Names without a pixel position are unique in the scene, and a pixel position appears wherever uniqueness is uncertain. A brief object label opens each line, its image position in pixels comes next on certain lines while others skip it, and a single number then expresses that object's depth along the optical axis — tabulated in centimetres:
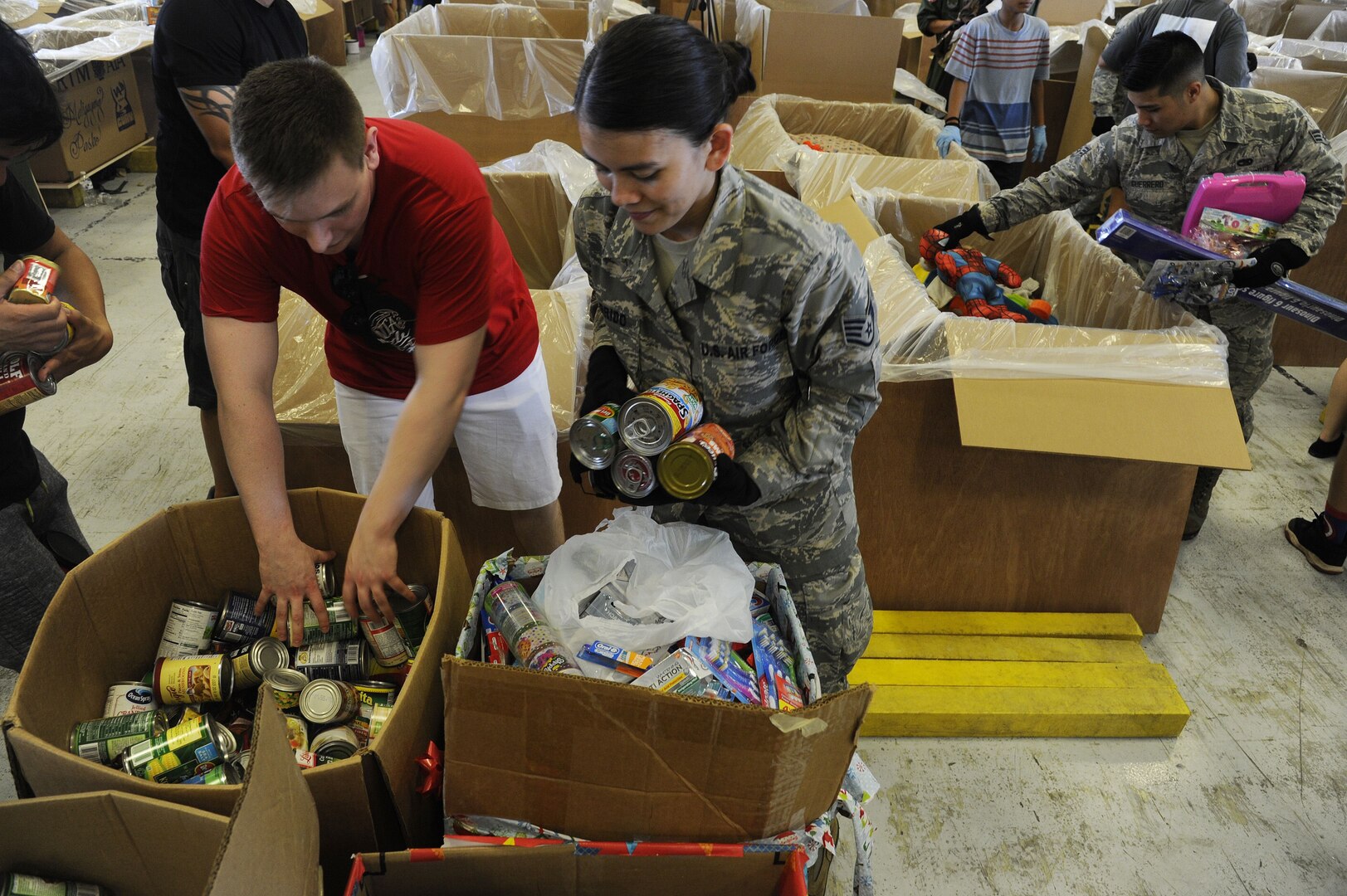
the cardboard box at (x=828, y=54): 427
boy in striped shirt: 384
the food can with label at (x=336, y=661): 132
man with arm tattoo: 183
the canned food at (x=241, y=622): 139
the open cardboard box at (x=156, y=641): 102
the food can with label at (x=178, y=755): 112
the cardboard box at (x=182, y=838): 82
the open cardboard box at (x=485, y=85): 400
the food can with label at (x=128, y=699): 128
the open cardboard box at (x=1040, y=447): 198
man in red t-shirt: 133
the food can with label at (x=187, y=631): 138
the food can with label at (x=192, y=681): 127
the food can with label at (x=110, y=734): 118
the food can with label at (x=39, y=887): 106
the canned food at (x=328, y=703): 124
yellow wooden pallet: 211
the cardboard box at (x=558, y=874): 101
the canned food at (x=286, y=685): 126
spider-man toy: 259
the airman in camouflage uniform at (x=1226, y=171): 238
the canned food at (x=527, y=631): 115
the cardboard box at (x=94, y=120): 453
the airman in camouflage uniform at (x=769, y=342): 118
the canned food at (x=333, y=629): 137
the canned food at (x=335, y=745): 120
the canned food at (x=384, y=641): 134
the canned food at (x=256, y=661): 131
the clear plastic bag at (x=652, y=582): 119
